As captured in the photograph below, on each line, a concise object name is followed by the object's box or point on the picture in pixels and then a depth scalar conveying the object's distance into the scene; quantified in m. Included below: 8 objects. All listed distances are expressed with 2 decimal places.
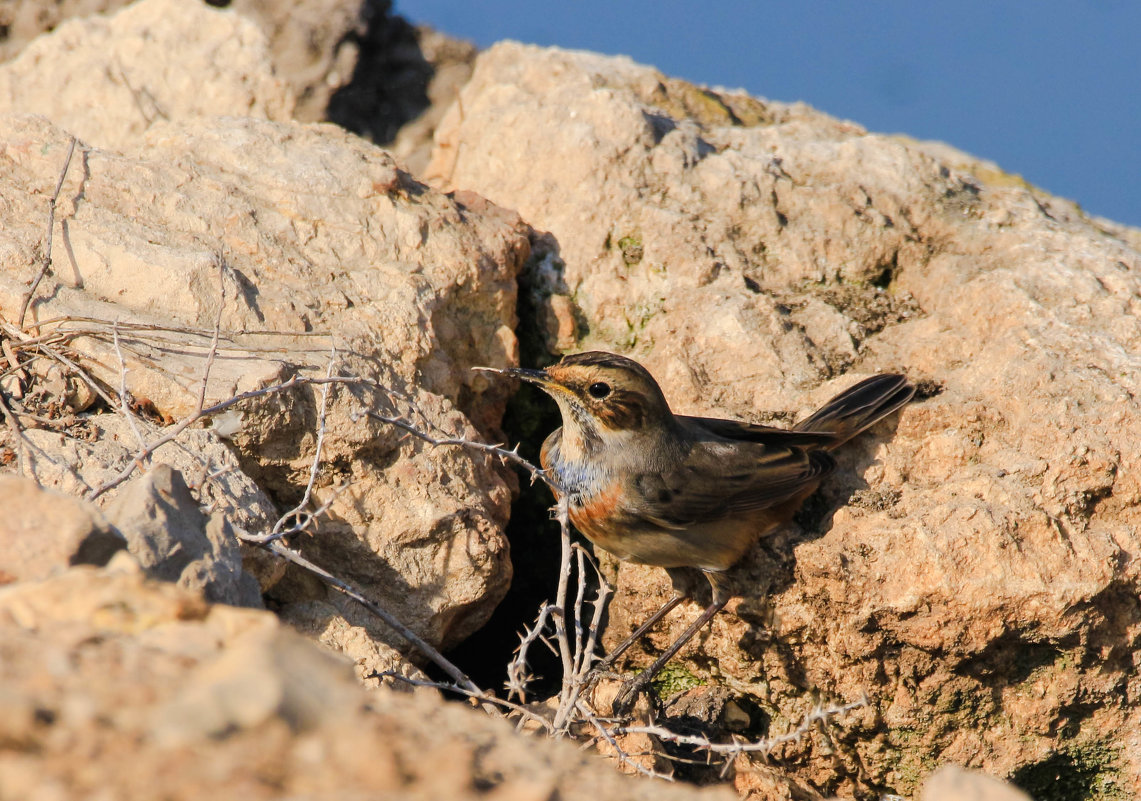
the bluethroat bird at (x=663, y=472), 9.99
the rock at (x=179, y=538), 6.32
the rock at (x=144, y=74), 14.18
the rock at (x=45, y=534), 5.59
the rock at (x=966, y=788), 4.52
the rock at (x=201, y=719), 3.64
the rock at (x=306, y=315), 9.16
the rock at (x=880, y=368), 9.48
